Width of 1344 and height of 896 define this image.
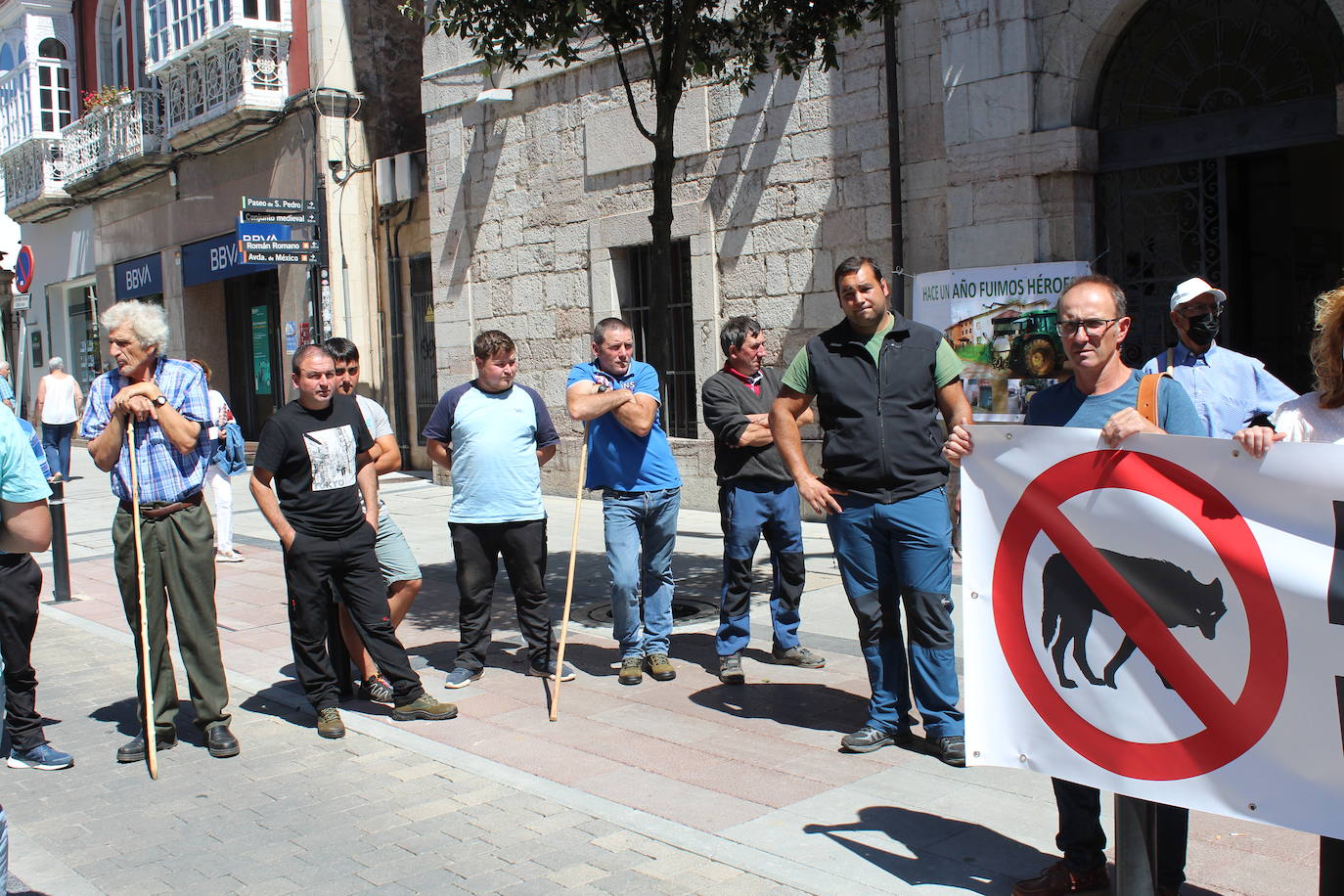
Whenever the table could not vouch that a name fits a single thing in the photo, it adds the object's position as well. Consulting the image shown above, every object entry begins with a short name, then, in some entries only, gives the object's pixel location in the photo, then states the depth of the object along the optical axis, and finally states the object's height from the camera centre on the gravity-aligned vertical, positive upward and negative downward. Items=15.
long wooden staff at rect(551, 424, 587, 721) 5.92 -1.17
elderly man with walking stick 5.54 -0.41
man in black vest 5.02 -0.47
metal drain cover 8.00 -1.50
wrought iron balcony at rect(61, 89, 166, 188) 22.17 +5.12
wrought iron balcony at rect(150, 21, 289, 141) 18.81 +5.10
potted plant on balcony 22.89 +5.83
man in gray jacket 6.45 -0.63
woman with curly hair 3.13 -0.11
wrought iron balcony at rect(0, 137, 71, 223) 26.56 +5.04
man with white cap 5.53 -0.06
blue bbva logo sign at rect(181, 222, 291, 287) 20.77 +2.45
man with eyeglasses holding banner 3.59 -0.14
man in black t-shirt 5.78 -0.60
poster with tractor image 9.22 +0.31
